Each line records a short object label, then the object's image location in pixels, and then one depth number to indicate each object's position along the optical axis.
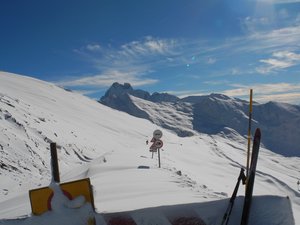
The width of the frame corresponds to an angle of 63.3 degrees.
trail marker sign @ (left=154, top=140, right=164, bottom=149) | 11.97
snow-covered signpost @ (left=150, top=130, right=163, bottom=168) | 11.98
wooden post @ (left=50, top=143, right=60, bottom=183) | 4.38
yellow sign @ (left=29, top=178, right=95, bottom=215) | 4.13
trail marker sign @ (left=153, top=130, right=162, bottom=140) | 11.97
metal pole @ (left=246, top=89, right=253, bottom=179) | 4.60
